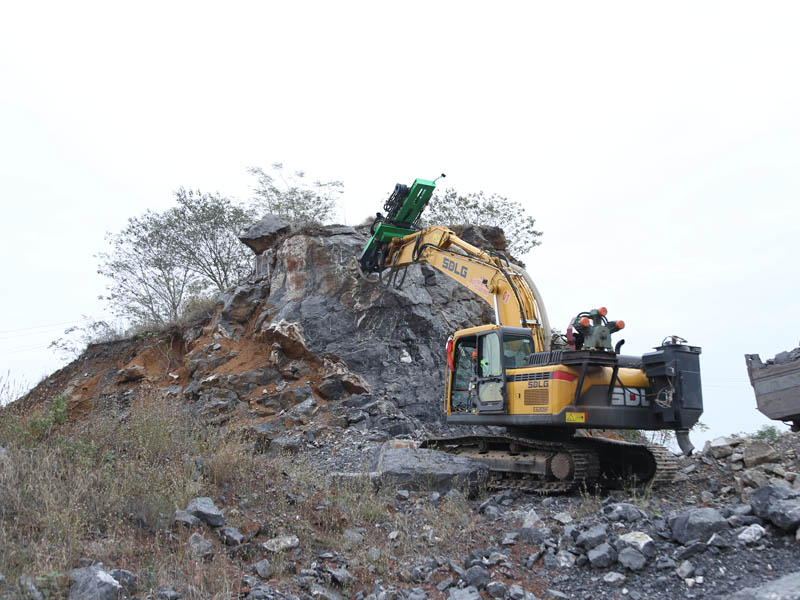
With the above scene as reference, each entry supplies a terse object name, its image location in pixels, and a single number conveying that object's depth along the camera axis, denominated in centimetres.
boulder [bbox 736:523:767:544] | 519
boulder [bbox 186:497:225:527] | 590
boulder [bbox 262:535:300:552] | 571
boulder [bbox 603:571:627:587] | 506
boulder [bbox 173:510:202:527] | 573
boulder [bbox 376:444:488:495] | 869
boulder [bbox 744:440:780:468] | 816
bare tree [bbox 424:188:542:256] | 2400
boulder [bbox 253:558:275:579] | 525
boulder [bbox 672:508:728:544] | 534
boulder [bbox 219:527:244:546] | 571
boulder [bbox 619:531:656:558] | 527
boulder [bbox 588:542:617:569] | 532
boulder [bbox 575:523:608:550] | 559
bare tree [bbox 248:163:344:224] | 2281
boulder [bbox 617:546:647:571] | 515
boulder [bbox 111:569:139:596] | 473
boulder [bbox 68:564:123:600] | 449
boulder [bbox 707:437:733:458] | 916
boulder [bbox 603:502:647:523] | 604
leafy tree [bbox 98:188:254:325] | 2308
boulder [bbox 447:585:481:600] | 497
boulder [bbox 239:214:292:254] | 1745
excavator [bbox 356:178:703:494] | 859
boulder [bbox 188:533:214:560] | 535
